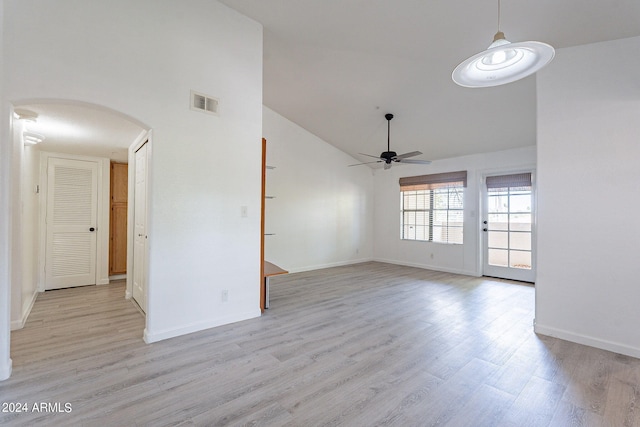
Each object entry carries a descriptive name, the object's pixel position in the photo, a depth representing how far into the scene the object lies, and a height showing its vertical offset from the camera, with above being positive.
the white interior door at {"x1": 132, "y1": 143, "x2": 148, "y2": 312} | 3.39 -0.18
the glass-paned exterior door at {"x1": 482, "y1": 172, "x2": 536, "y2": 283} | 5.32 -0.20
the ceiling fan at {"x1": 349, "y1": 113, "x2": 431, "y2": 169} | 4.72 +0.97
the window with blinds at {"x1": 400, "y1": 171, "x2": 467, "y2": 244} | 6.23 +0.22
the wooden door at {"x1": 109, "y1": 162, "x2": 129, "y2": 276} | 5.19 -0.14
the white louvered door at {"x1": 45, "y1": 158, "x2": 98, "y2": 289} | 4.49 -0.18
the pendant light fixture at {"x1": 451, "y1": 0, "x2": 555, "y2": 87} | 1.48 +0.90
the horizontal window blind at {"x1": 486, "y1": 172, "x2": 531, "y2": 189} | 5.31 +0.72
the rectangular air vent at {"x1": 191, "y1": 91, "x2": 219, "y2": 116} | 2.93 +1.18
